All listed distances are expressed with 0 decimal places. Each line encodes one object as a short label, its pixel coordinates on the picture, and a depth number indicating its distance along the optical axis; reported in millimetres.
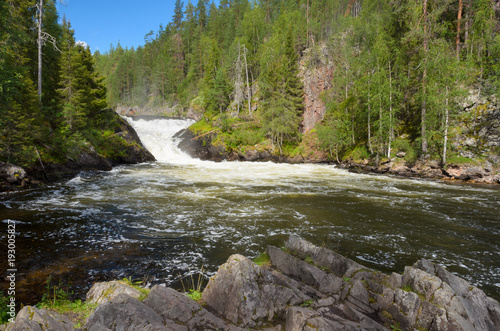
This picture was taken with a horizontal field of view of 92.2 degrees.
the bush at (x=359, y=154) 30234
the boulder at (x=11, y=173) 15780
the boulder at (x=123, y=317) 3256
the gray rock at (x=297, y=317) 3689
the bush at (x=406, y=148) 24859
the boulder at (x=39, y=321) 2916
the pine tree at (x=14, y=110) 13383
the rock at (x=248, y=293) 4148
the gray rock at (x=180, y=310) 3686
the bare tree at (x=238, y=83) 49469
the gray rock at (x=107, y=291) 4262
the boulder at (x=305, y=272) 4938
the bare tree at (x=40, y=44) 22172
